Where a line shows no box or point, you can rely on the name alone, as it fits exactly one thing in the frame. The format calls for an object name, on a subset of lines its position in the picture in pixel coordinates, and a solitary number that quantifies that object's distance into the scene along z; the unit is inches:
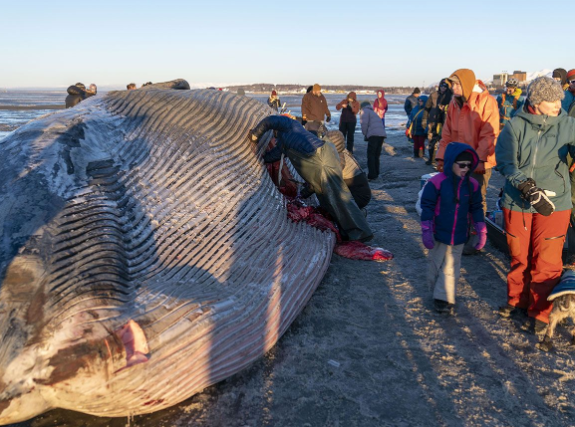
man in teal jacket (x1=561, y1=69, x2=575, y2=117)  230.7
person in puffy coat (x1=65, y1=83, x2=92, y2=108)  376.2
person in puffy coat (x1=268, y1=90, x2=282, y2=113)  649.1
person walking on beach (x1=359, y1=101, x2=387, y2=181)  417.1
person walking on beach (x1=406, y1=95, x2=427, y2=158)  508.4
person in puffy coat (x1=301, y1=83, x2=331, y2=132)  510.0
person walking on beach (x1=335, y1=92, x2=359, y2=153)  549.3
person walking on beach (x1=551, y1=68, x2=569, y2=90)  344.0
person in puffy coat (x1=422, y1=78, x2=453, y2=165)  455.8
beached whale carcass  110.0
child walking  174.4
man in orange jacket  225.6
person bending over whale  225.3
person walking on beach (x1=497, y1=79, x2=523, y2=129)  488.7
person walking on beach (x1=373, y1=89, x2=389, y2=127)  602.2
